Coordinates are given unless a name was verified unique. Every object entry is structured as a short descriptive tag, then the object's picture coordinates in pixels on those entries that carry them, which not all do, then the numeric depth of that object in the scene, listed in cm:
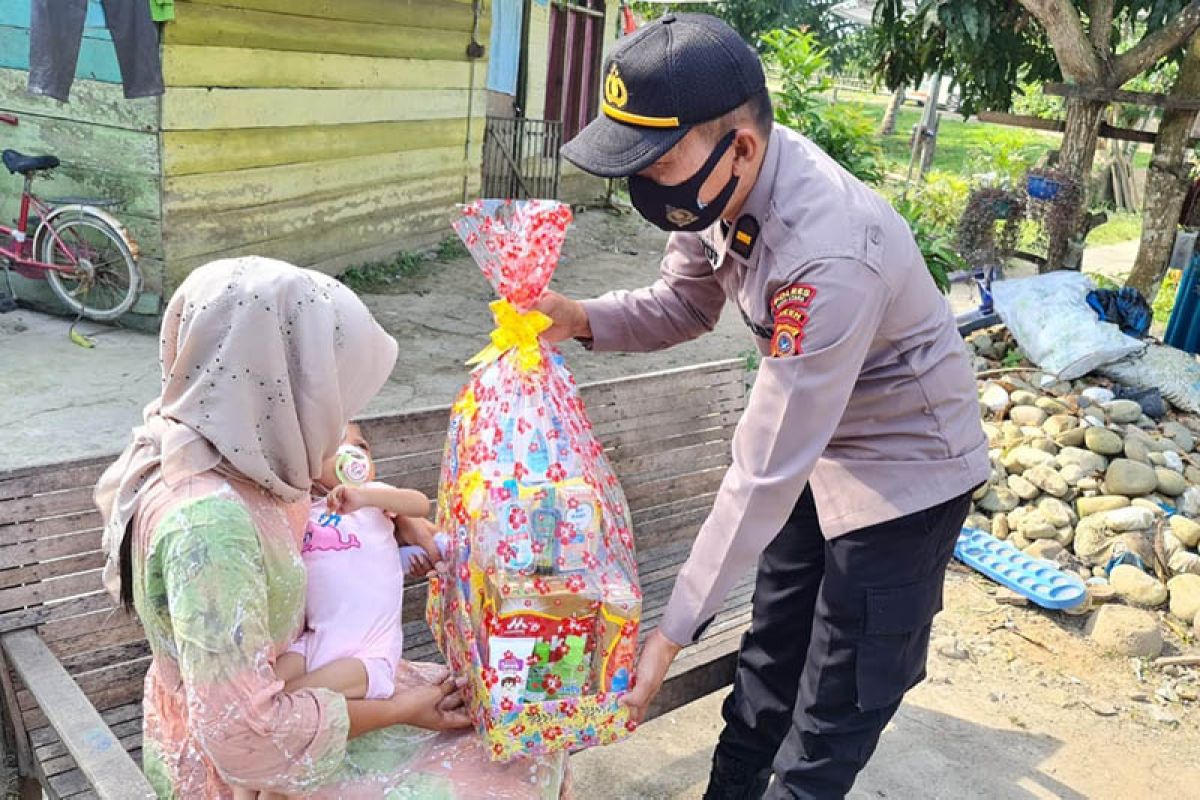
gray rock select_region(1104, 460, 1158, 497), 457
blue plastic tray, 402
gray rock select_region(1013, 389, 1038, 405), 527
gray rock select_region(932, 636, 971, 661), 381
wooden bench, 178
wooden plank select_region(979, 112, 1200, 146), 682
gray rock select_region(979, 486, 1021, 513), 465
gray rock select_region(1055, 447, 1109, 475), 470
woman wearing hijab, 146
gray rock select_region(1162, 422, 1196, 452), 506
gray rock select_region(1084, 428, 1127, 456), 478
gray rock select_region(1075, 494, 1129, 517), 453
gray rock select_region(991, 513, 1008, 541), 459
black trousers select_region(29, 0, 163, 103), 543
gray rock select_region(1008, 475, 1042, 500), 464
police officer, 172
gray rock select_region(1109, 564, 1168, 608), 414
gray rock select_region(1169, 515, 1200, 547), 431
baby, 172
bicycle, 591
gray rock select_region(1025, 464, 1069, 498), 462
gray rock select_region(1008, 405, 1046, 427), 512
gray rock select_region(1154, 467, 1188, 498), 462
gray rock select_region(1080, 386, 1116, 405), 526
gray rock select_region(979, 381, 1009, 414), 531
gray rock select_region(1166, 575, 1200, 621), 405
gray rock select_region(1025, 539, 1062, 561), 441
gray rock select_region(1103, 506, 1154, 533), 440
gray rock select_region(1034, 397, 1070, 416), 516
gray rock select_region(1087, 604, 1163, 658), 385
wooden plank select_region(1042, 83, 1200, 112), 632
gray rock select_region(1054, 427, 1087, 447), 486
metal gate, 1048
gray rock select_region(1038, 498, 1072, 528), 450
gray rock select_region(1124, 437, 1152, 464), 477
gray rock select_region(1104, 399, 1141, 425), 514
